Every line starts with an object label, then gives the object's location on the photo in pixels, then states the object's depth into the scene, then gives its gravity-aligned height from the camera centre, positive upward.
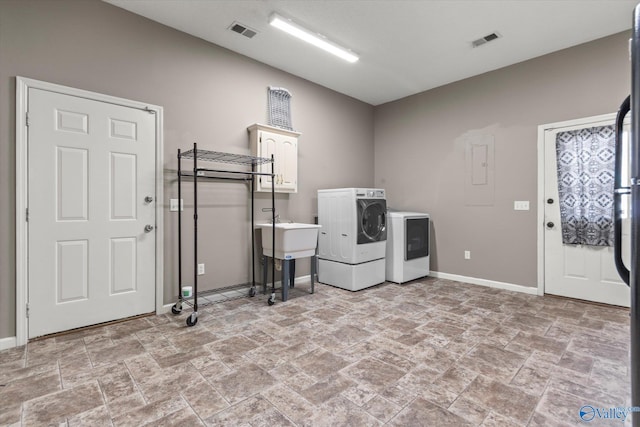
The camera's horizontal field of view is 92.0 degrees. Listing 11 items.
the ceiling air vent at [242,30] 3.20 +1.94
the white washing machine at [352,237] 3.97 -0.34
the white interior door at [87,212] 2.53 +0.01
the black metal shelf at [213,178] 2.97 +0.39
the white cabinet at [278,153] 3.77 +0.76
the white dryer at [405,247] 4.31 -0.50
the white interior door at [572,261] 3.38 -0.58
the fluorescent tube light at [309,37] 3.03 +1.88
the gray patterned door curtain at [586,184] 3.37 +0.31
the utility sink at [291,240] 3.50 -0.33
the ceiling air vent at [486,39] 3.39 +1.93
